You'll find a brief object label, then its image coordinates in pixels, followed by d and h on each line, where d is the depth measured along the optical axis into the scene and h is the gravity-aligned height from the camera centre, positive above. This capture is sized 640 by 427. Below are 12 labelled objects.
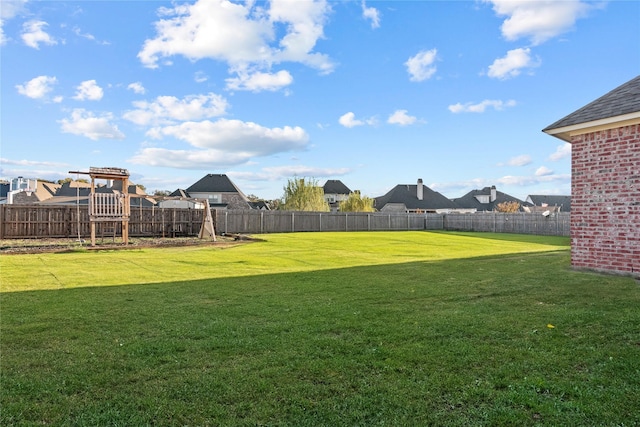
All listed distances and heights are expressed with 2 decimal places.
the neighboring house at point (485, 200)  60.28 +2.16
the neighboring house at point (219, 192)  49.81 +2.91
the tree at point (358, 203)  43.28 +1.23
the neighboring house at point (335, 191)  65.81 +3.91
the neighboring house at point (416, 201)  55.56 +1.85
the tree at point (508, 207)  53.94 +0.92
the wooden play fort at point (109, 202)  15.11 +0.51
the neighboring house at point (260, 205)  58.34 +1.48
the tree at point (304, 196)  42.53 +1.98
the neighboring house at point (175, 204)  45.50 +1.28
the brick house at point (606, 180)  7.38 +0.65
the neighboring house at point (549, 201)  60.13 +1.95
